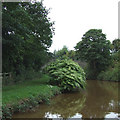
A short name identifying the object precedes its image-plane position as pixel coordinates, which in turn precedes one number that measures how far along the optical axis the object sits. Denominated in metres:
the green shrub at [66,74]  9.09
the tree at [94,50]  19.77
